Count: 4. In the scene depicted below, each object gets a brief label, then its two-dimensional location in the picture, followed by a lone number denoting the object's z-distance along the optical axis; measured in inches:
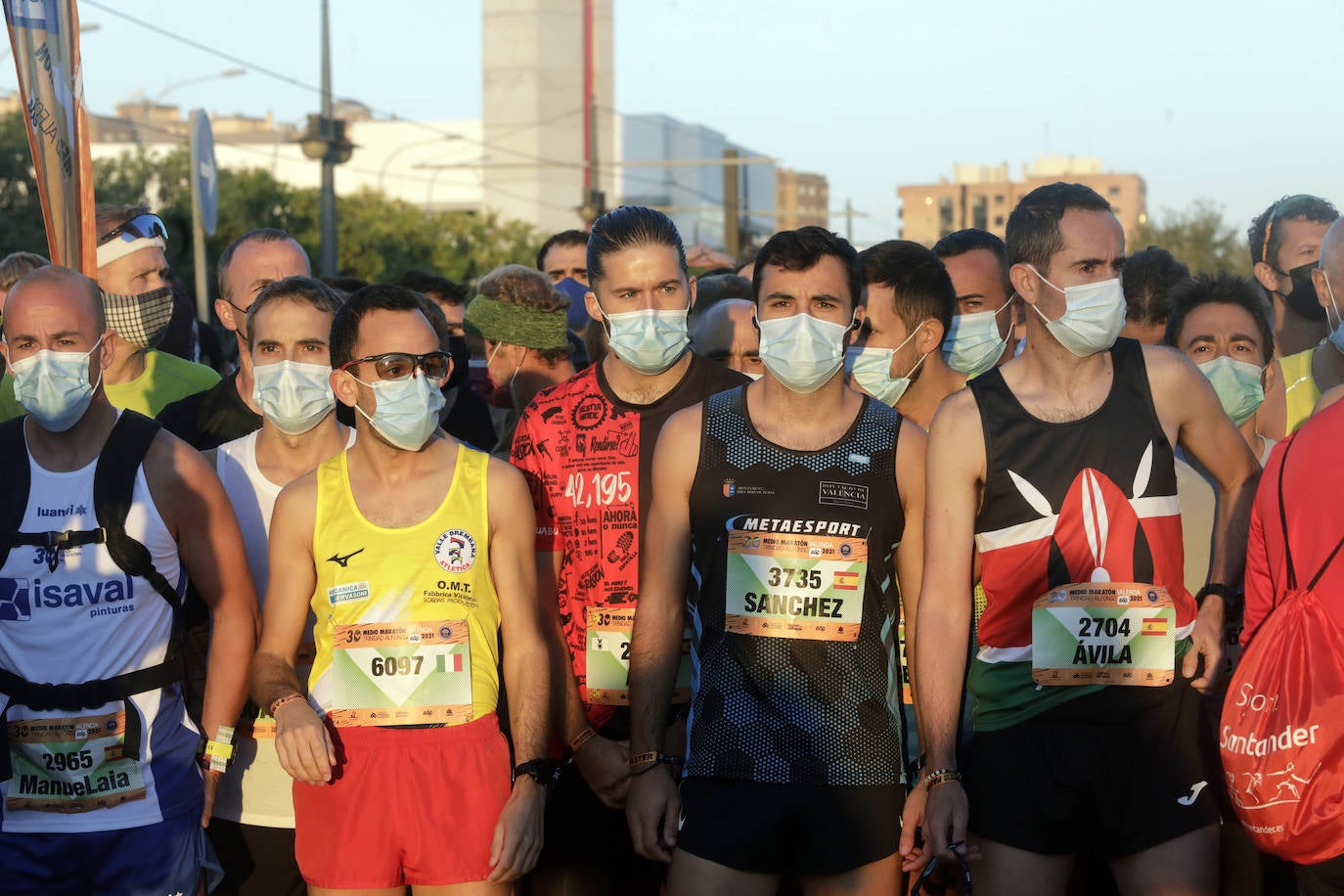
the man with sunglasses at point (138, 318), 238.1
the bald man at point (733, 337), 238.7
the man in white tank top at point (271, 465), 188.4
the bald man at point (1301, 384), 222.7
